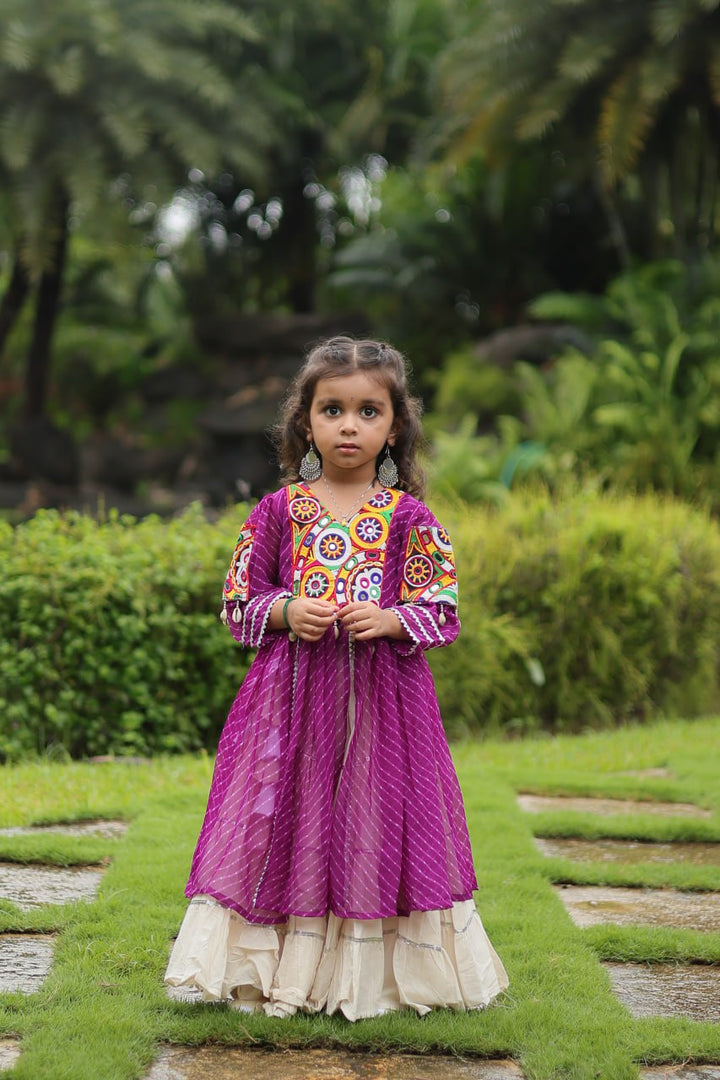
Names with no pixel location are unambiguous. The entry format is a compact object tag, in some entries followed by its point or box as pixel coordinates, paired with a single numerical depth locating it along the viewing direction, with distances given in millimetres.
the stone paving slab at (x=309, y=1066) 4332
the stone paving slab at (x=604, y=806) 9055
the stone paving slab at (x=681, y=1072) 4422
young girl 4914
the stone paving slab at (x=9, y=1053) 4309
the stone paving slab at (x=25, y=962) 5062
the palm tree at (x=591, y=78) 20750
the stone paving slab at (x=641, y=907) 6371
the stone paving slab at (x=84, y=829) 7727
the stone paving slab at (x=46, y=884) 6352
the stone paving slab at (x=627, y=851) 7723
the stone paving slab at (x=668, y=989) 5059
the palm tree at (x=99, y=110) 23016
